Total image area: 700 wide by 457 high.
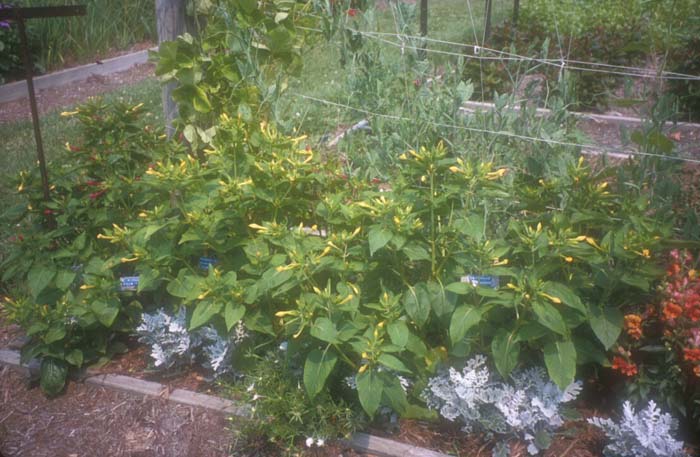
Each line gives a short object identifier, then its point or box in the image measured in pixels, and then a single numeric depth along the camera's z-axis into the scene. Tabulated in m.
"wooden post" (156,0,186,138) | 3.34
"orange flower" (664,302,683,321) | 2.22
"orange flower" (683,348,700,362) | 2.12
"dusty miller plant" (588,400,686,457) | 2.14
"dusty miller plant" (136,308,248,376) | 2.71
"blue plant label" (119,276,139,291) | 2.78
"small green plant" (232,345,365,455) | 2.38
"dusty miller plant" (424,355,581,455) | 2.32
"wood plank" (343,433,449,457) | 2.37
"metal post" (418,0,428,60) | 4.87
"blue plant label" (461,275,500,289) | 2.38
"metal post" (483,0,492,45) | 6.61
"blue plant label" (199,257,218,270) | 2.78
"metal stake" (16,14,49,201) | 2.81
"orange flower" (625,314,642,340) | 2.29
